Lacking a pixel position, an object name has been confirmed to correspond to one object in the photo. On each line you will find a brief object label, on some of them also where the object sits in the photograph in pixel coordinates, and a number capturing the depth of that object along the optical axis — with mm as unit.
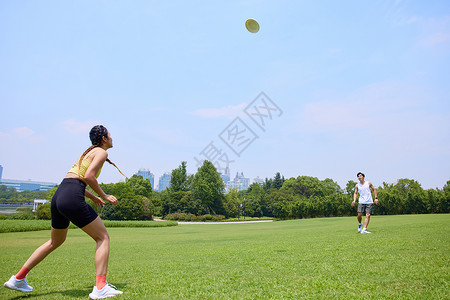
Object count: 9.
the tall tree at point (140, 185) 79706
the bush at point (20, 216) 38319
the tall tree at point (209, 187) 75500
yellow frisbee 11961
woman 3973
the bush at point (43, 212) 40250
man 11109
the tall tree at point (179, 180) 85812
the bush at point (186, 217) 66375
